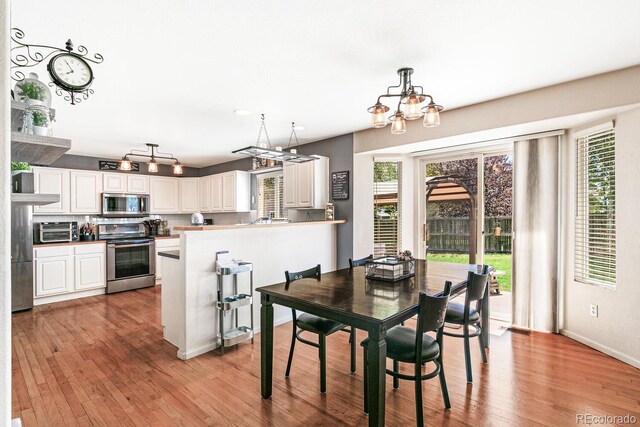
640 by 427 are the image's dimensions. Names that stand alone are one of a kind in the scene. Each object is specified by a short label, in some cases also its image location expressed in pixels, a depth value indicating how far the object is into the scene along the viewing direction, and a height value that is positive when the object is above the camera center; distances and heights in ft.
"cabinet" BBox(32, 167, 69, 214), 17.01 +1.48
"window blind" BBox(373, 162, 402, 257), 15.15 +0.08
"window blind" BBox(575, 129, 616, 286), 9.97 +0.00
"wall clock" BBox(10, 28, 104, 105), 5.90 +2.69
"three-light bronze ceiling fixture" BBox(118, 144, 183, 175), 15.35 +3.37
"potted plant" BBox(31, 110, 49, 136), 4.53 +1.29
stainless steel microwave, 19.33 +0.41
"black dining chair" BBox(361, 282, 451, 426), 6.38 -2.90
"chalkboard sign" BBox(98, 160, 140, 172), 20.06 +2.93
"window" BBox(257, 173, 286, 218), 19.90 +0.99
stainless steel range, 18.06 -2.77
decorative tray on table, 8.45 -1.60
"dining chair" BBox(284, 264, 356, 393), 7.97 -2.96
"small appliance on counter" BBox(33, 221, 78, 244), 16.58 -1.09
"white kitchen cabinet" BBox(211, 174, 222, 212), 21.79 +1.27
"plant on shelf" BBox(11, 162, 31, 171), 4.55 +0.66
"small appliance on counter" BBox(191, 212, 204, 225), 11.13 -0.28
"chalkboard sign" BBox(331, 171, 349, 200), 15.31 +1.24
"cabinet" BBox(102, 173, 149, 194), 19.58 +1.81
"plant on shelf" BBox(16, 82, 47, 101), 4.84 +1.84
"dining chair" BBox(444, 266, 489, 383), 8.20 -2.85
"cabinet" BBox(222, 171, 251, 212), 20.63 +1.31
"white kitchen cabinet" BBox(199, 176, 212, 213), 22.71 +1.24
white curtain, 11.53 -0.88
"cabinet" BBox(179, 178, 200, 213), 23.17 +1.19
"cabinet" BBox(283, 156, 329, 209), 15.66 +1.38
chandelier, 7.30 +2.41
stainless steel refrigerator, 14.67 -2.16
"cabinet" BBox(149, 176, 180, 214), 21.66 +1.17
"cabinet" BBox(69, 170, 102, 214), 18.25 +1.17
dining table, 5.64 -1.89
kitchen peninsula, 10.06 -2.11
